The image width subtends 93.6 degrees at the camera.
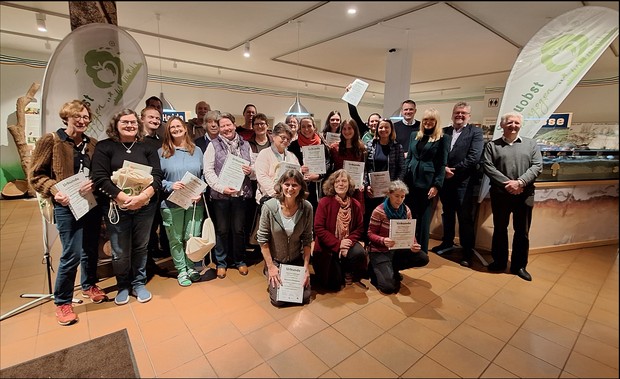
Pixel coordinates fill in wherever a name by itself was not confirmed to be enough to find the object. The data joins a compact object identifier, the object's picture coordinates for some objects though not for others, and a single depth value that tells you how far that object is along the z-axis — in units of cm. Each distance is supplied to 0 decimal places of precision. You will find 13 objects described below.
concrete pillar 507
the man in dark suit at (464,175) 314
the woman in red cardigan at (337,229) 255
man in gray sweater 272
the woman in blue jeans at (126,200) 213
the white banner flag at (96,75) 211
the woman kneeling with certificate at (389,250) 250
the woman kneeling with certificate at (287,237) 230
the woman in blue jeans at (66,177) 195
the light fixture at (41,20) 385
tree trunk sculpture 594
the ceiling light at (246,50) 492
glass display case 329
